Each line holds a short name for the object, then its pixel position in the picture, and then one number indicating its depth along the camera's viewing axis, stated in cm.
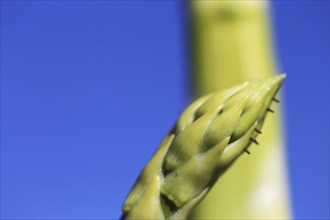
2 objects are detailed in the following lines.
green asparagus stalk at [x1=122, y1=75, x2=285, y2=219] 24
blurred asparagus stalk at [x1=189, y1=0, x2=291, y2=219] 72
